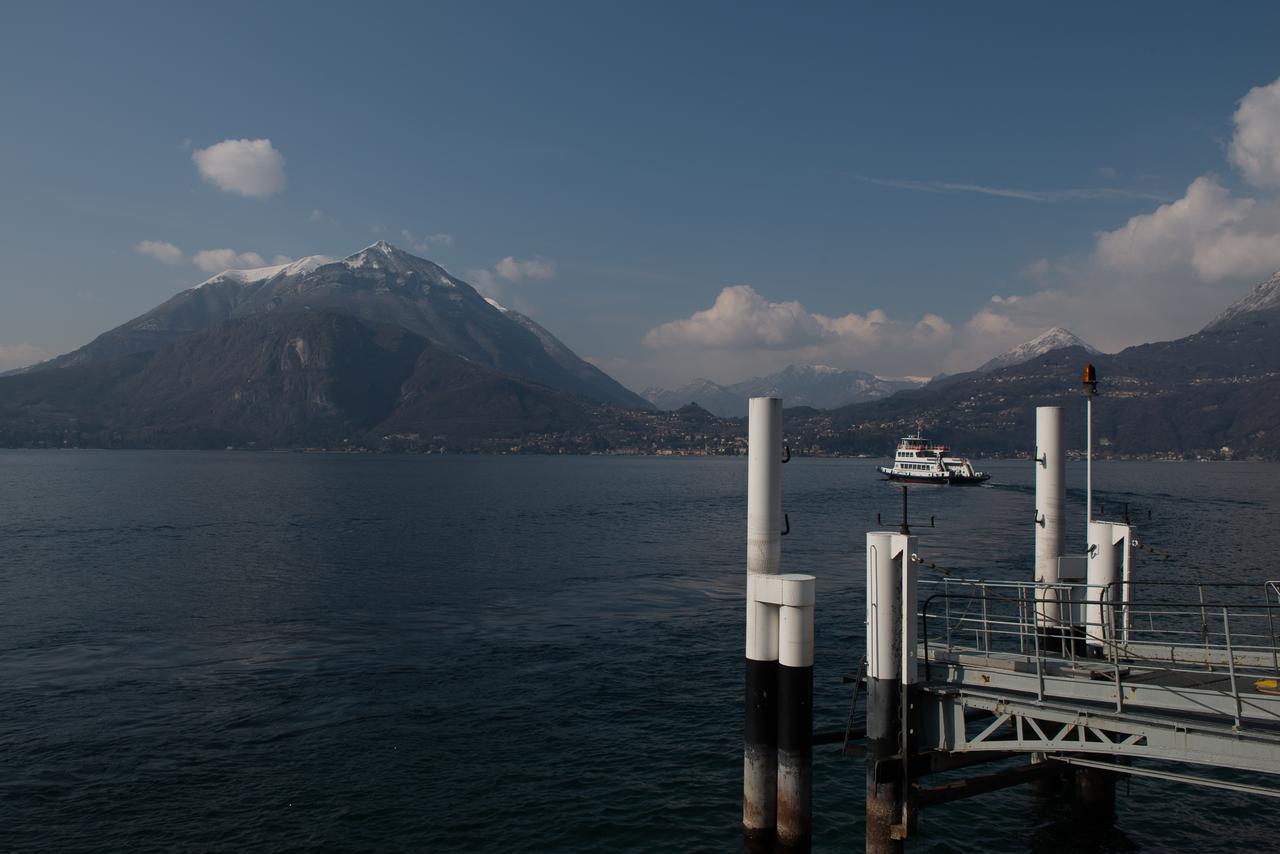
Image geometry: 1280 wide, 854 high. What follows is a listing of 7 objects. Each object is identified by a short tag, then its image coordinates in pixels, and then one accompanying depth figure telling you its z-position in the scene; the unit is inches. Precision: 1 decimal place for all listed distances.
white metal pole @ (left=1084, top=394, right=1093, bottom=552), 792.9
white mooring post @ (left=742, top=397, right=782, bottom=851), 628.7
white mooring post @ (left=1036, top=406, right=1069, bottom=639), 793.6
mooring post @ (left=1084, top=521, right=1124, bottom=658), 782.5
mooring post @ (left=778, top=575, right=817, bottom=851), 611.5
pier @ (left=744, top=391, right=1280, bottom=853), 546.0
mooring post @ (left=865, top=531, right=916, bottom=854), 600.4
